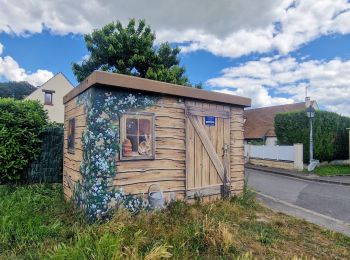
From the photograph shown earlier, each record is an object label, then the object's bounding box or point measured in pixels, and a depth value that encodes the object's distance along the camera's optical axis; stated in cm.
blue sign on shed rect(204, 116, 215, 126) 644
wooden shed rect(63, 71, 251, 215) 486
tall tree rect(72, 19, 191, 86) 1596
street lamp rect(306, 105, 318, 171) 1410
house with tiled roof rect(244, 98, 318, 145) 2425
